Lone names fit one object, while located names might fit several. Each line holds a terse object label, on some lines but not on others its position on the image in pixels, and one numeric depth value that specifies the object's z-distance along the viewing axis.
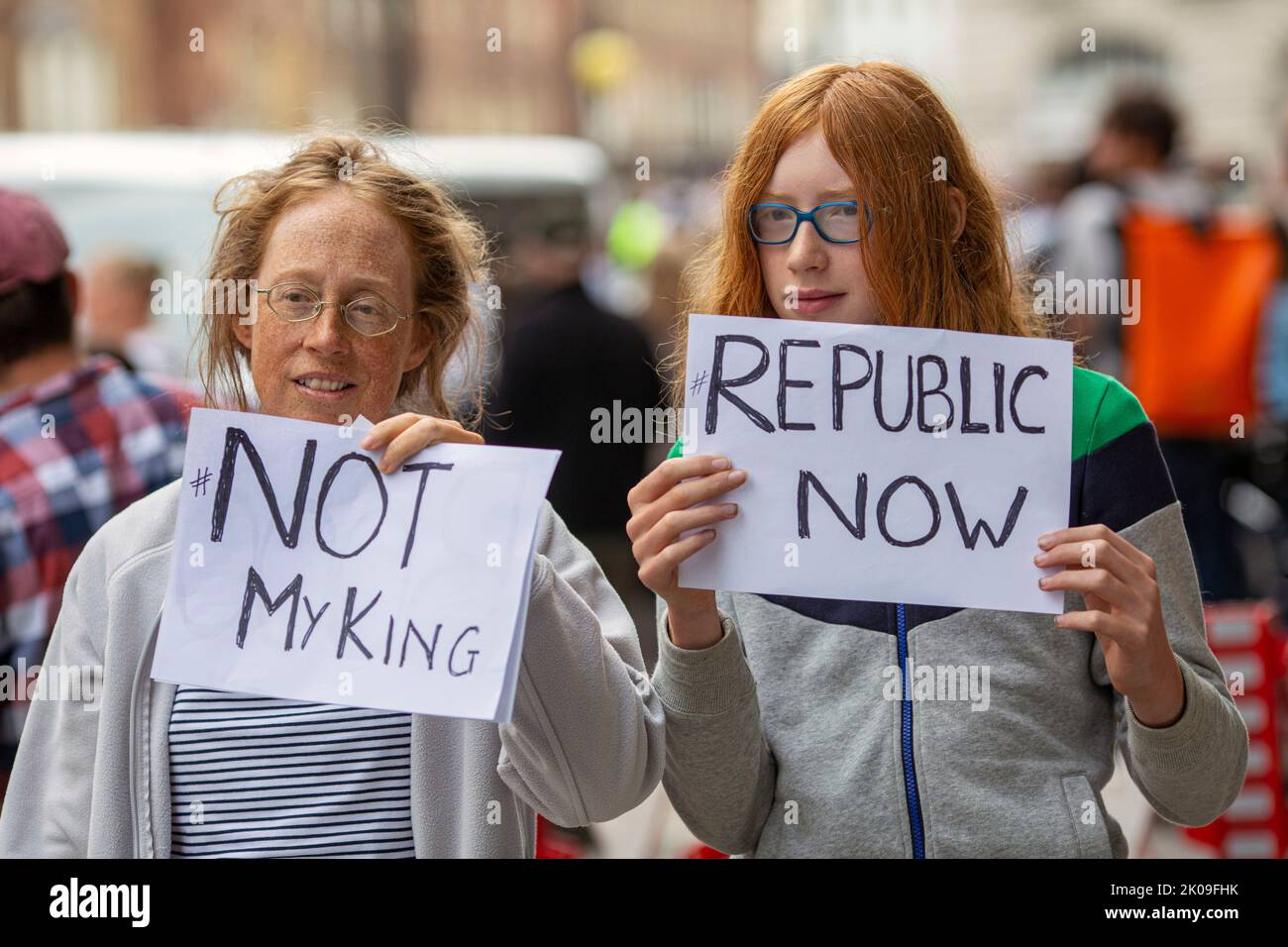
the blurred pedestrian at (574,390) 6.91
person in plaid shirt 2.94
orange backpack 5.84
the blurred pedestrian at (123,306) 7.68
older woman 1.97
